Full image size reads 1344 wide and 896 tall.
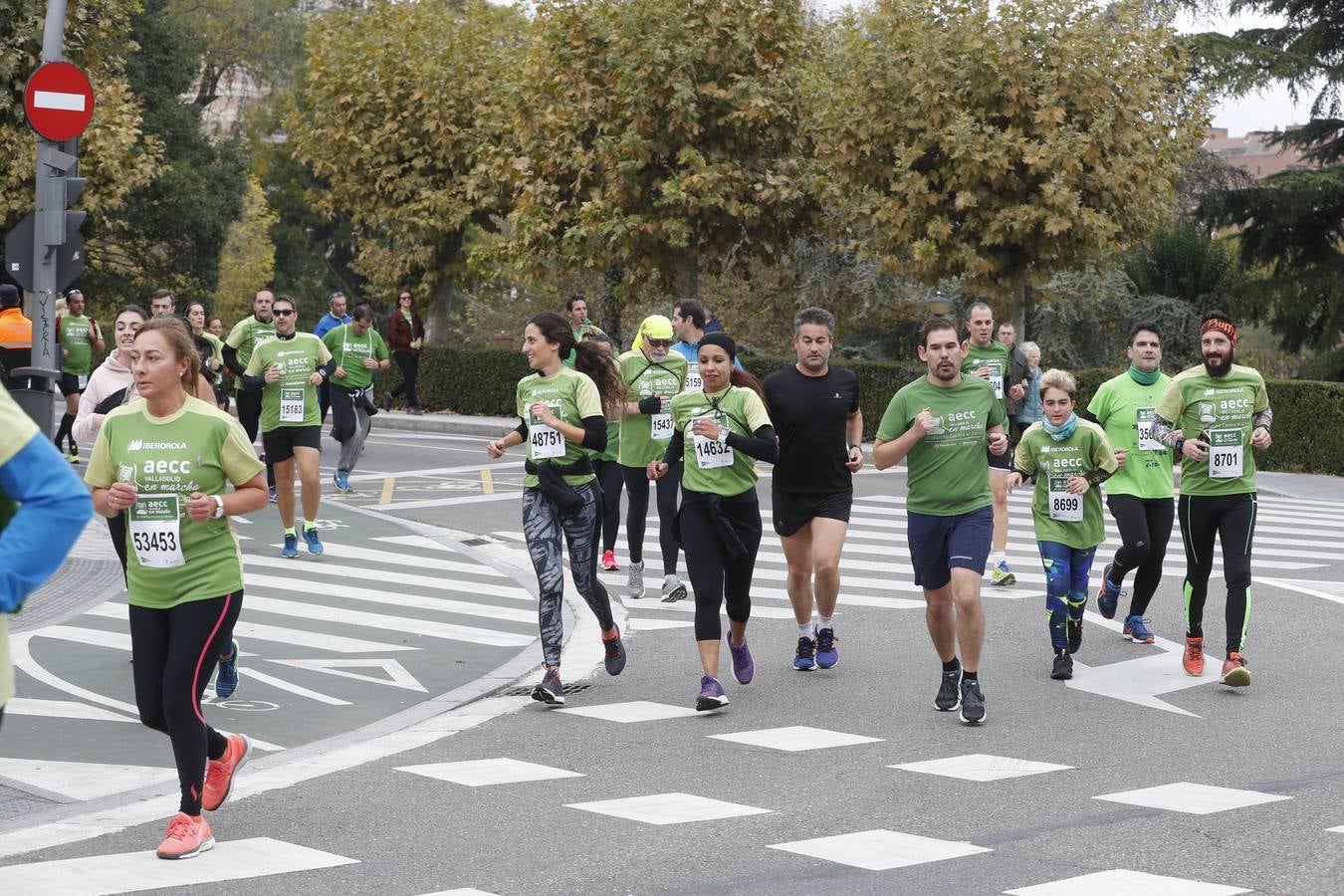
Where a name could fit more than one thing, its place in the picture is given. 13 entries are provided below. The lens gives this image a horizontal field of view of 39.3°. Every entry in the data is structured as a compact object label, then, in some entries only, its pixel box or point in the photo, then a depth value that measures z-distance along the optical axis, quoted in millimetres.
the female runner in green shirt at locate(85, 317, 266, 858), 6227
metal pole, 13336
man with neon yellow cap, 12656
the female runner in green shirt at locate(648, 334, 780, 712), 8961
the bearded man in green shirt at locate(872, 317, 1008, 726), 8680
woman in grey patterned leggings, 9180
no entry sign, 12891
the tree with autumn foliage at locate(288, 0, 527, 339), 35375
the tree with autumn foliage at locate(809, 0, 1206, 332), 26125
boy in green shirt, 9938
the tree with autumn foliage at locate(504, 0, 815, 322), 29172
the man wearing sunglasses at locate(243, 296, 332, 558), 13688
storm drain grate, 9516
